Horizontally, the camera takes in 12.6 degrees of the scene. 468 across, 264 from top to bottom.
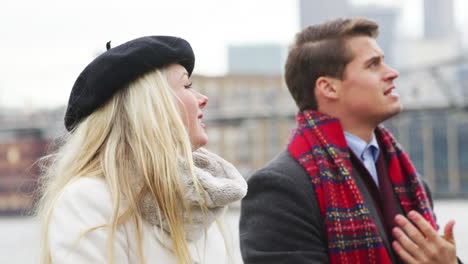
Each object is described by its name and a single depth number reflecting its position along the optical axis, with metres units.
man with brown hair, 3.68
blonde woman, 3.35
